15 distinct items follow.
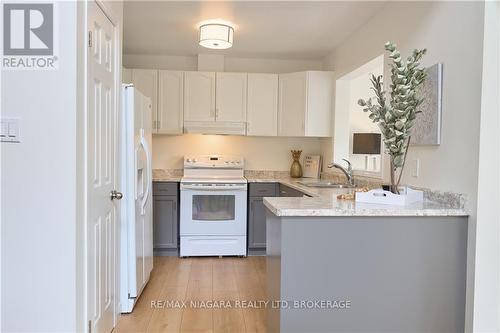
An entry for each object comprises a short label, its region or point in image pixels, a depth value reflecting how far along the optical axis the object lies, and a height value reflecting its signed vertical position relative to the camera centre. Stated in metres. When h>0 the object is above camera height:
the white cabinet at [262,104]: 4.50 +0.63
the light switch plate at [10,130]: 1.62 +0.09
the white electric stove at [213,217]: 4.12 -0.74
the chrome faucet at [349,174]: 3.39 -0.18
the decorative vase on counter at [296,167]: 4.69 -0.16
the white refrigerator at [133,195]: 2.59 -0.33
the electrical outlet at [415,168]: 2.45 -0.08
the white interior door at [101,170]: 1.93 -0.11
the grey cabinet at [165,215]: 4.12 -0.71
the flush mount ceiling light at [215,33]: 3.31 +1.11
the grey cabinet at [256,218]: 4.26 -0.76
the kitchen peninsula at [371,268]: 1.89 -0.60
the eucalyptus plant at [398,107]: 1.99 +0.28
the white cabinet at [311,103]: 4.30 +0.62
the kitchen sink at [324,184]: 3.59 -0.30
